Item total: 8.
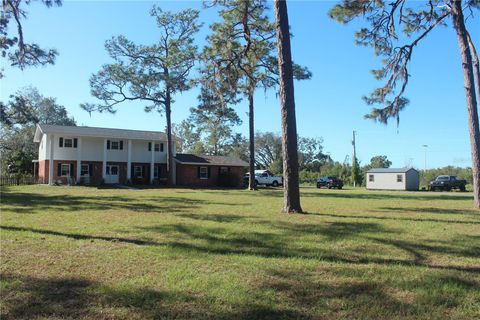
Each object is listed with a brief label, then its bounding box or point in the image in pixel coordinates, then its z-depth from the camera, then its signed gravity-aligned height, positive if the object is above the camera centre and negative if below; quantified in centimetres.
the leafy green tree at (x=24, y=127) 2328 +568
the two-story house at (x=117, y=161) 3675 +225
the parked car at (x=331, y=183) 4569 -6
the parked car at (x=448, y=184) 4434 -26
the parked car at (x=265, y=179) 4681 +44
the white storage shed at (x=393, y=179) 4697 +35
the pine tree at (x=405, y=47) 1592 +568
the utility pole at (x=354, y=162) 5682 +272
